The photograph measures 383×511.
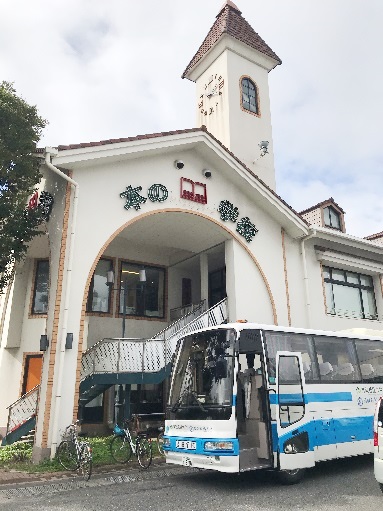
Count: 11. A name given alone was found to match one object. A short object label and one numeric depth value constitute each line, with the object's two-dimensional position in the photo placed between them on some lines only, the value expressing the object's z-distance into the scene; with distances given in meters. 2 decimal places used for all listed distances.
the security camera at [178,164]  14.35
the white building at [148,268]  11.55
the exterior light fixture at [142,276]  13.77
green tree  10.70
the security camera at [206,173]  15.05
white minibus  7.64
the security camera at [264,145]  22.73
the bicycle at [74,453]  8.93
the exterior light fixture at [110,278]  13.67
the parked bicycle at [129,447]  9.69
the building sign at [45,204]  12.80
